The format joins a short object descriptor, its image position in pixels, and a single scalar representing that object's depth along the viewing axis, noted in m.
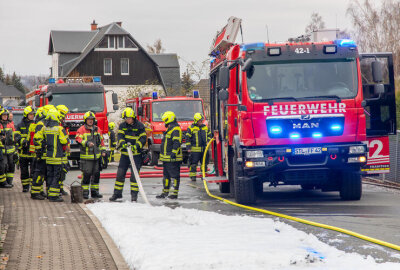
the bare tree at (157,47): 96.69
